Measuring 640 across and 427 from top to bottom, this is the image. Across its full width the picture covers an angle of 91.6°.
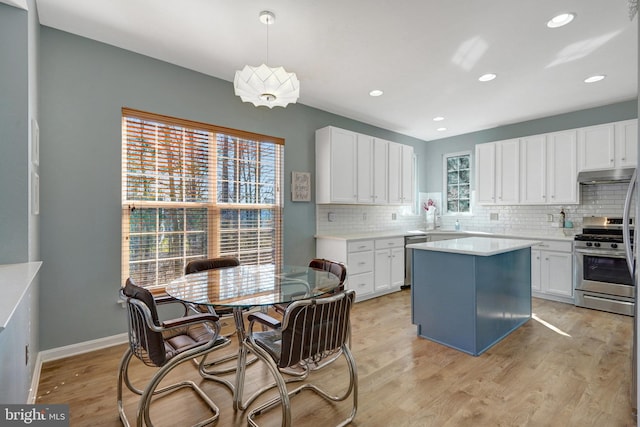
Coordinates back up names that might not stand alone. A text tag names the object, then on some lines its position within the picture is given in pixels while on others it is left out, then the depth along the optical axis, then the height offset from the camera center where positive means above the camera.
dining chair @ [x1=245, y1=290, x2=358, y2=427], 1.59 -0.69
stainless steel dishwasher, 4.97 -0.74
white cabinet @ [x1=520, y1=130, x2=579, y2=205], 4.40 +0.66
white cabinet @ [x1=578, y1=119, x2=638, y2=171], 3.96 +0.90
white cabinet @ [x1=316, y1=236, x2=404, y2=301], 4.18 -0.68
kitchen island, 2.73 -0.75
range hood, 3.83 +0.49
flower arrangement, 6.26 +0.16
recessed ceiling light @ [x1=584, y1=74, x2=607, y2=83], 3.43 +1.52
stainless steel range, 3.75 -0.71
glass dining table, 1.78 -0.49
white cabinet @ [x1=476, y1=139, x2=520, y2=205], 4.94 +0.69
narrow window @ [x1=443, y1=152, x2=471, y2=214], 5.89 +0.63
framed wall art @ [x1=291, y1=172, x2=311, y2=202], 4.20 +0.38
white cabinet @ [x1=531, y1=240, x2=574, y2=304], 4.17 -0.78
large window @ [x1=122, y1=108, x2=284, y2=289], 3.01 +0.20
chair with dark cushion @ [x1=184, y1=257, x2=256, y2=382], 2.20 -0.69
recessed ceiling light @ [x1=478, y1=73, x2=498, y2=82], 3.42 +1.53
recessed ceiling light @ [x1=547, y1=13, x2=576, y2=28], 2.37 +1.52
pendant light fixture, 2.25 +0.96
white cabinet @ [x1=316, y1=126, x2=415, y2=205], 4.32 +0.69
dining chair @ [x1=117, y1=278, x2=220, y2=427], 1.59 -0.76
